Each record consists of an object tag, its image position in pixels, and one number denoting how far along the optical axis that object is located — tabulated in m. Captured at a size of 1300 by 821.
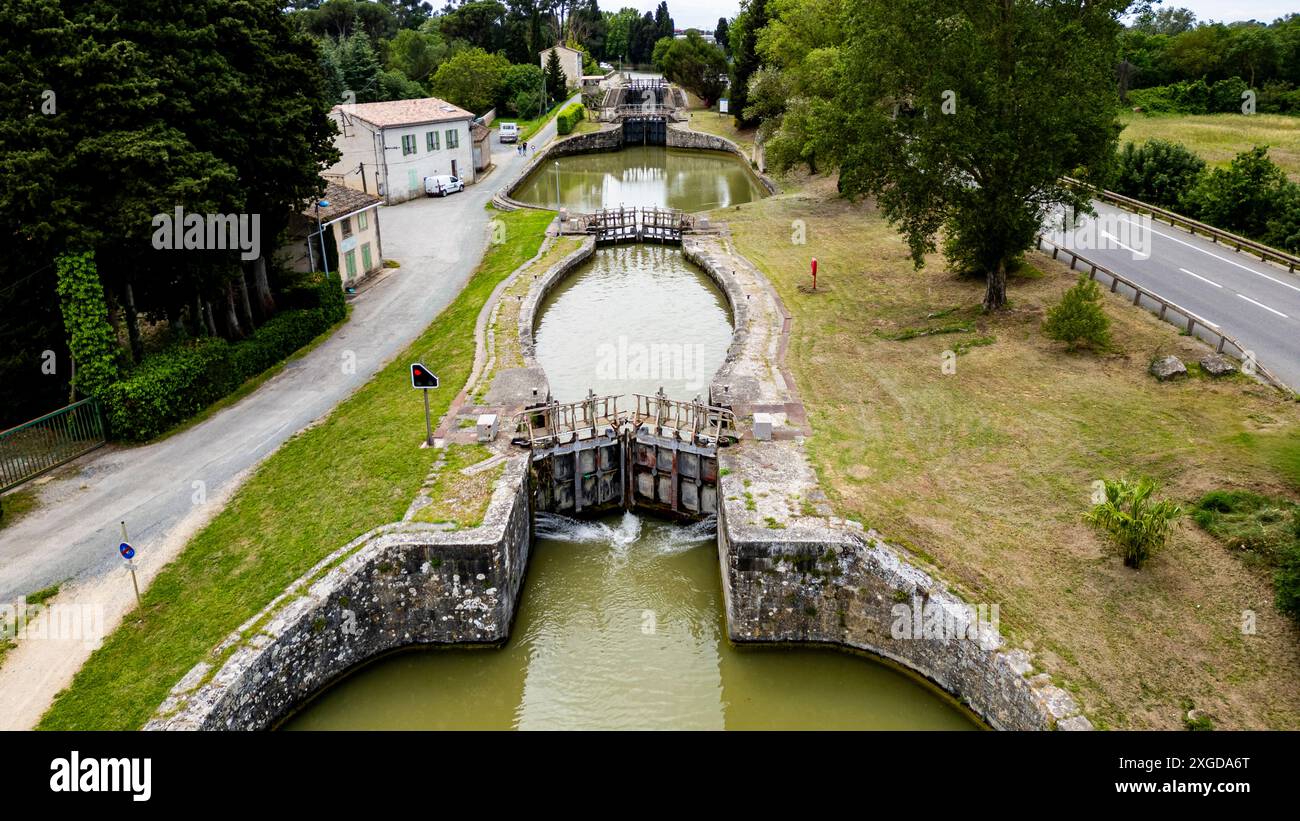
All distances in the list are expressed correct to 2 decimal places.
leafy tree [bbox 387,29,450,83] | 98.31
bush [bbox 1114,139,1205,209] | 44.94
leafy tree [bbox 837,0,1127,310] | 28.75
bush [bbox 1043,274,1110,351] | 27.86
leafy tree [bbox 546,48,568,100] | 104.81
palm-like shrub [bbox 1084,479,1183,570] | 17.95
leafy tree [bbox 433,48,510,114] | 88.19
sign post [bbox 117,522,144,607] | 17.00
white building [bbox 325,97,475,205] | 54.28
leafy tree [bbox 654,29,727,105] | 108.50
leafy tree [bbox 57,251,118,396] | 23.14
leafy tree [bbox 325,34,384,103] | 77.06
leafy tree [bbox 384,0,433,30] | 138.50
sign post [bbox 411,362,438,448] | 22.11
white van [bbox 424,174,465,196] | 58.78
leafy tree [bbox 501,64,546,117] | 97.94
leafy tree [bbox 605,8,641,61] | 182.88
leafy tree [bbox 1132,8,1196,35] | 121.56
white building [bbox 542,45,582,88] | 118.38
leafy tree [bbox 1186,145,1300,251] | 38.66
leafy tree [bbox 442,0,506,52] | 115.00
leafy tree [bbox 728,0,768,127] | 81.62
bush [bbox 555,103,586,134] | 88.19
